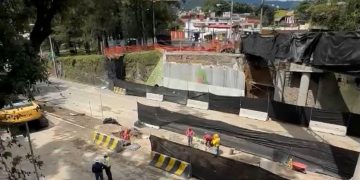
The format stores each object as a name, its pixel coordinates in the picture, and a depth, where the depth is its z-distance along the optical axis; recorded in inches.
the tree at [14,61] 231.1
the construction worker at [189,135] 697.0
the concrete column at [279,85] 964.6
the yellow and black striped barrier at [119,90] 1233.4
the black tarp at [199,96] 1003.3
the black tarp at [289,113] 808.9
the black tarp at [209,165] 436.1
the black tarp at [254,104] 882.1
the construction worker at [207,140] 660.7
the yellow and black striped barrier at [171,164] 551.8
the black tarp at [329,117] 745.0
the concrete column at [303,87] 864.3
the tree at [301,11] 3486.7
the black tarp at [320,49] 484.4
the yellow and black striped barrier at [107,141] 693.3
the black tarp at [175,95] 1057.5
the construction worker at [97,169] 523.5
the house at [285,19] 3653.1
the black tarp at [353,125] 726.5
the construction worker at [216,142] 636.1
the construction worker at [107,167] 541.3
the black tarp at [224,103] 934.4
